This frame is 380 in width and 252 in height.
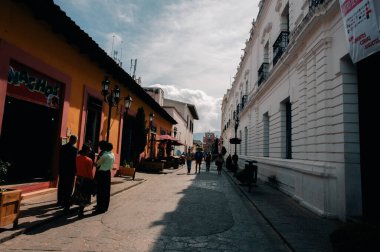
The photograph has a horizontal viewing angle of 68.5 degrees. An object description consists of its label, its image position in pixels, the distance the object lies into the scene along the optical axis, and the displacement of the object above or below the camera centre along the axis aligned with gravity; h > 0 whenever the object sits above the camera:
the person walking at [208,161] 21.88 -0.57
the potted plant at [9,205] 4.52 -0.99
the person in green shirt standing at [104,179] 6.60 -0.71
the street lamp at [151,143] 21.96 +0.67
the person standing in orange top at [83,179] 6.24 -0.69
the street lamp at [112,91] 9.77 +2.17
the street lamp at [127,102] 12.50 +2.16
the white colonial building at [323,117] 6.39 +1.16
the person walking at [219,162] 18.64 -0.52
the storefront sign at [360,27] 4.70 +2.38
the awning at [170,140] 21.15 +0.98
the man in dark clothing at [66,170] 6.85 -0.55
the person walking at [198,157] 19.75 -0.26
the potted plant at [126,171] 13.54 -1.00
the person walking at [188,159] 18.20 -0.39
